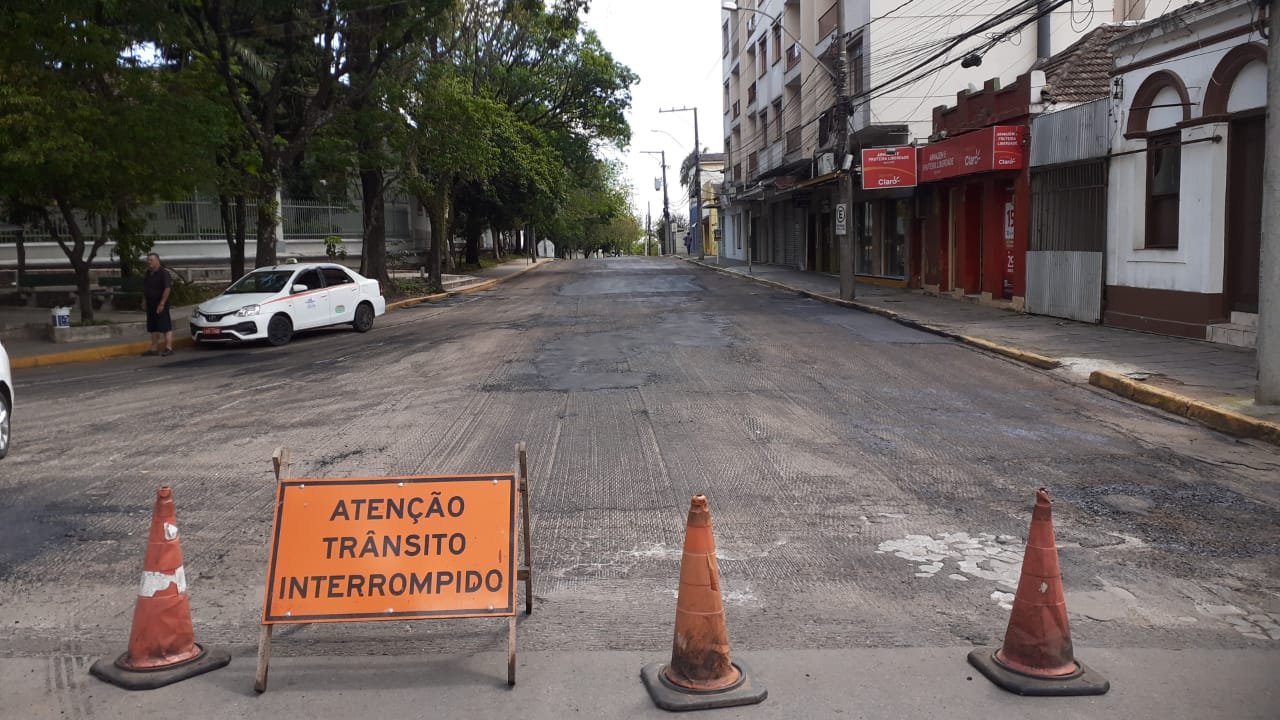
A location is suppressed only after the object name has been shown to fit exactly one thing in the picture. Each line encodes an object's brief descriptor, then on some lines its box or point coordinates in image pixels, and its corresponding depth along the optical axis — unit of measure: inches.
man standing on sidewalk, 639.1
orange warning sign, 175.8
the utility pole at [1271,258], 369.4
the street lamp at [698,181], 2396.7
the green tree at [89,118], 635.5
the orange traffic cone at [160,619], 174.2
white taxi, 690.2
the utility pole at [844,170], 942.4
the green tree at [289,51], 769.6
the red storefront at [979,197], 803.4
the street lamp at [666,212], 3447.3
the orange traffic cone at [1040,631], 168.1
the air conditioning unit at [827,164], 1161.4
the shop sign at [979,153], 793.6
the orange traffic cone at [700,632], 165.8
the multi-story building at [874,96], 1039.2
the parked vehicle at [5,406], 349.1
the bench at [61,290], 988.6
